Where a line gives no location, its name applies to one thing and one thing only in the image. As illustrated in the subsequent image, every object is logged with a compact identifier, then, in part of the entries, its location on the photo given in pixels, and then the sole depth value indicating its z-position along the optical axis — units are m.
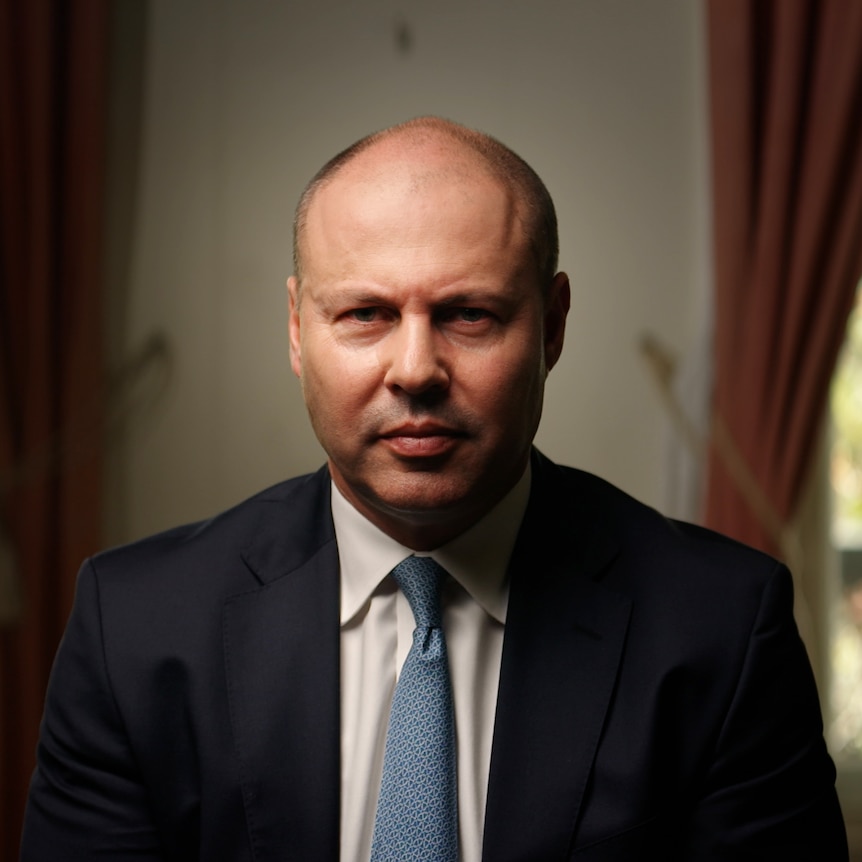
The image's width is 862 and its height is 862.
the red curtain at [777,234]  2.70
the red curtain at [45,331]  2.70
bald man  1.23
